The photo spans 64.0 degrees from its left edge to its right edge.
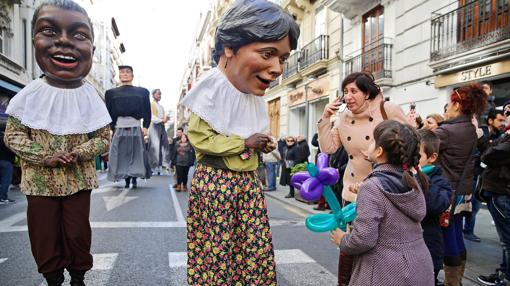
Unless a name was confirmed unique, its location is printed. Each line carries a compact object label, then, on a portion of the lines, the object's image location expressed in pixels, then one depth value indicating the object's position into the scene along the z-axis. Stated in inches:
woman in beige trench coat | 110.5
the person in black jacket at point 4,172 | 298.4
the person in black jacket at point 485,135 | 220.1
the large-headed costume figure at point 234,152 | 89.3
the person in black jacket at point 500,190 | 139.8
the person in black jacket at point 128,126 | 207.2
